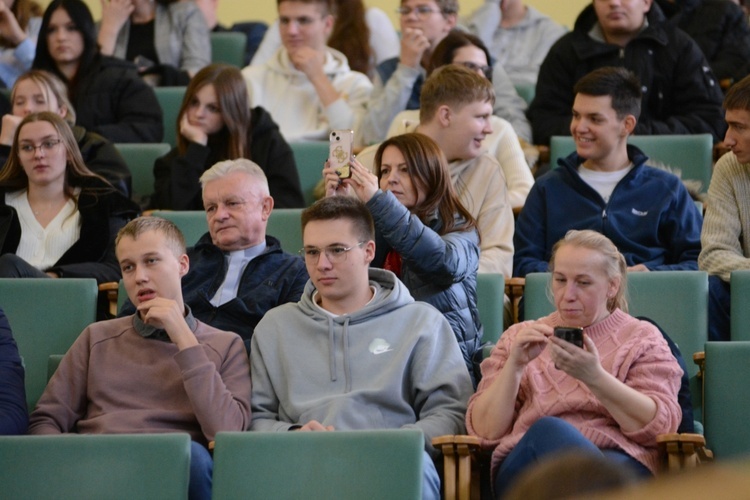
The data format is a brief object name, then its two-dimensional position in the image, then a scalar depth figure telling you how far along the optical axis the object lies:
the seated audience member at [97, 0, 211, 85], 12.50
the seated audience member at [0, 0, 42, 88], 12.00
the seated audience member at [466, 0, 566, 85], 12.43
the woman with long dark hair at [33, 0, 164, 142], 10.77
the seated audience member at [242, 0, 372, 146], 11.01
